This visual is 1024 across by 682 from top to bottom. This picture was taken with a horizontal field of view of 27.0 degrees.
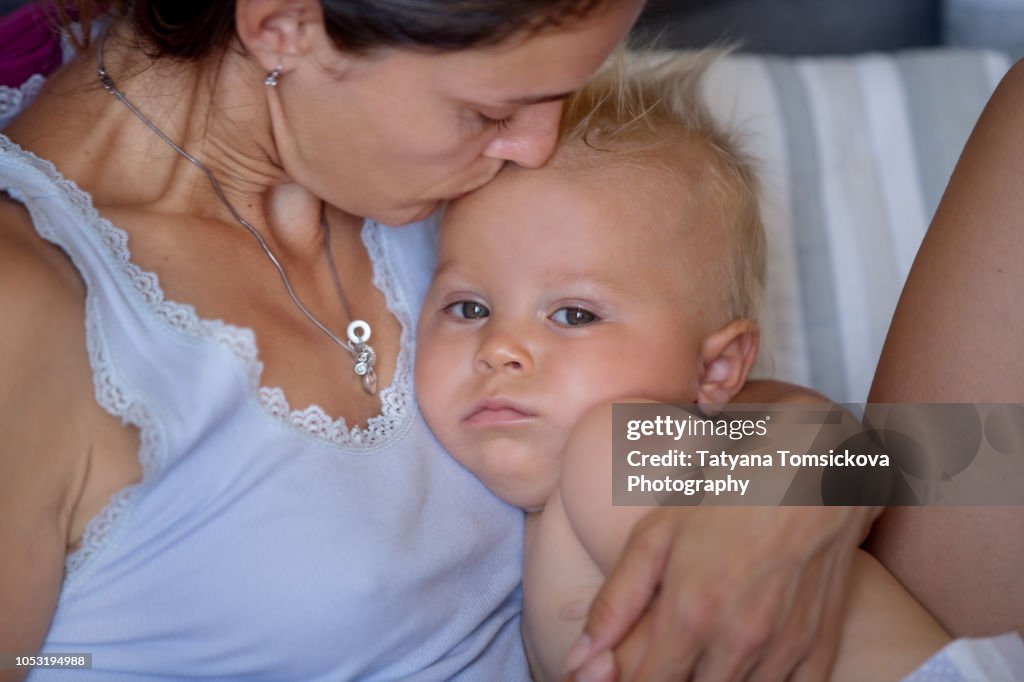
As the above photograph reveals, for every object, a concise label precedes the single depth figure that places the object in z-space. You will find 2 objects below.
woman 0.84
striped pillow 1.14
